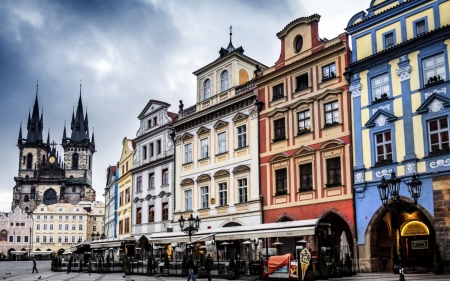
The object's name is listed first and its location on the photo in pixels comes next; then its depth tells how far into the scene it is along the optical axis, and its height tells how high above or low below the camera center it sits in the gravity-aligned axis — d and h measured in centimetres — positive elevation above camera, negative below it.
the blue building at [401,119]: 2591 +527
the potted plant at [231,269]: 2722 -225
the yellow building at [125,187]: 5369 +418
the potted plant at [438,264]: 2412 -191
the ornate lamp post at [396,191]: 1929 +119
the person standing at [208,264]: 2515 -182
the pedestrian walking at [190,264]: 2484 -177
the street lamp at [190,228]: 3109 -12
